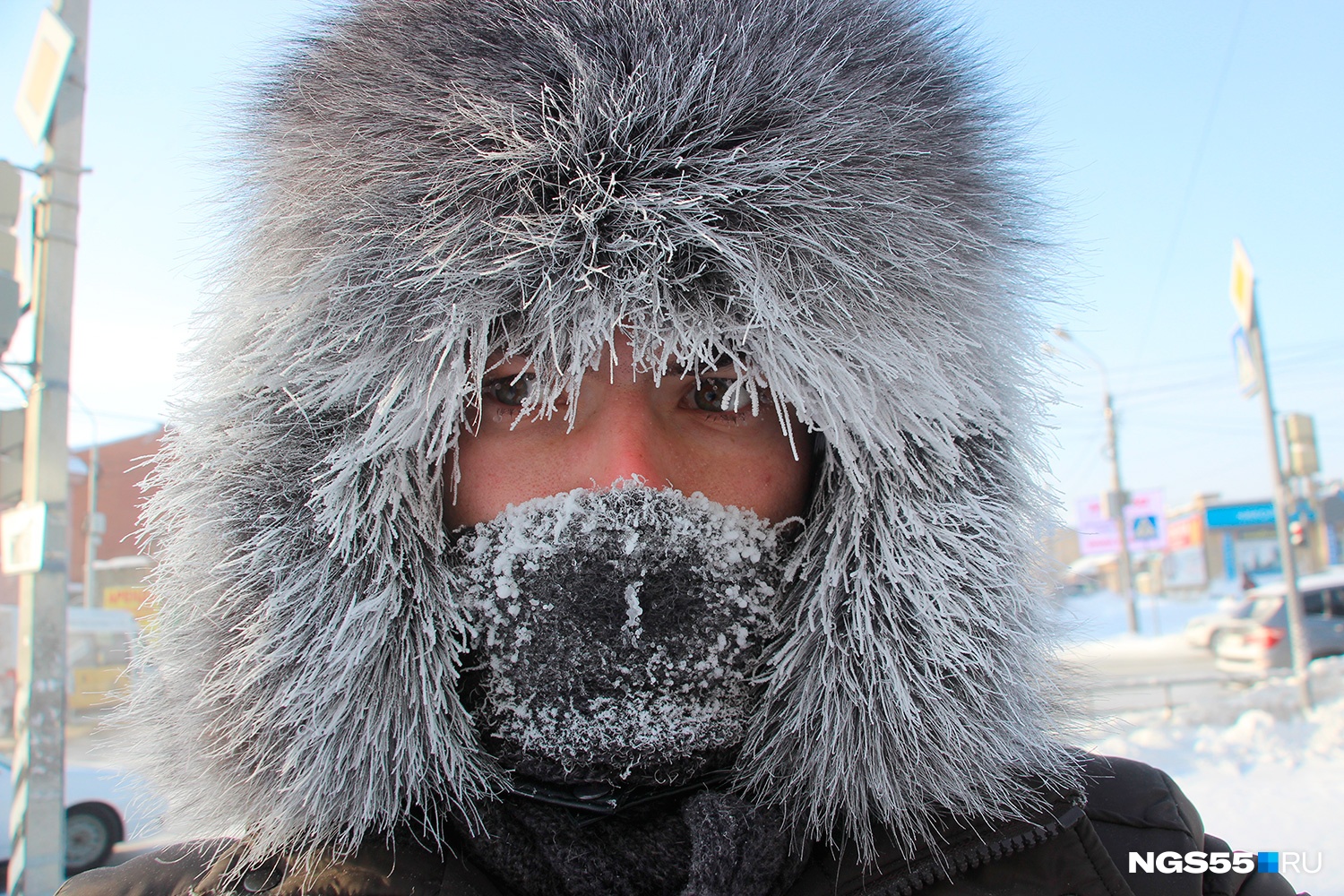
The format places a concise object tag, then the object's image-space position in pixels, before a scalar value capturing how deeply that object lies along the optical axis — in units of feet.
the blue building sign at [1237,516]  81.51
